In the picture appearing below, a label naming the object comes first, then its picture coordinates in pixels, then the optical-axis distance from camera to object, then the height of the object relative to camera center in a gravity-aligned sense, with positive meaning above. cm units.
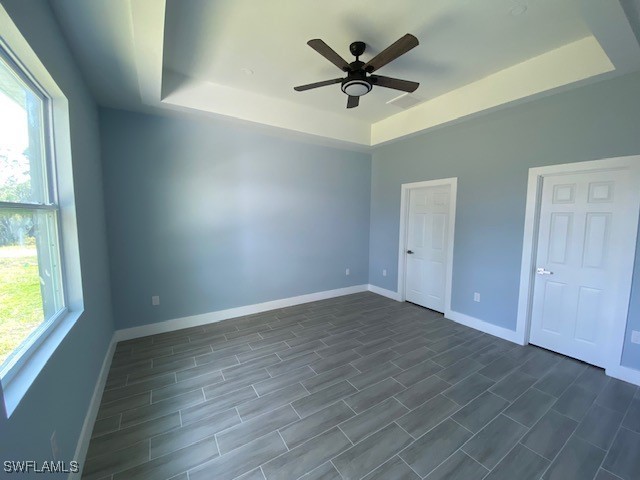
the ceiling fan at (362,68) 185 +124
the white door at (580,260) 241 -40
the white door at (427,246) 389 -44
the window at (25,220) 113 -4
